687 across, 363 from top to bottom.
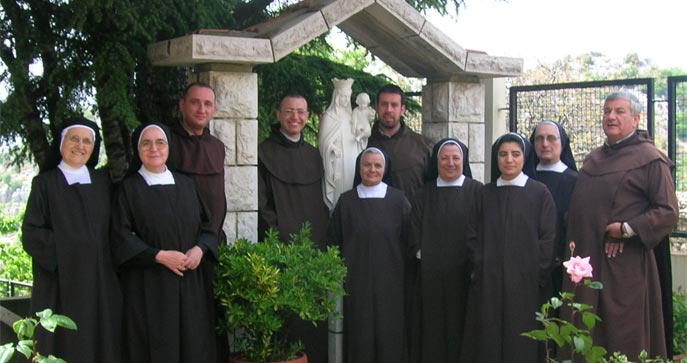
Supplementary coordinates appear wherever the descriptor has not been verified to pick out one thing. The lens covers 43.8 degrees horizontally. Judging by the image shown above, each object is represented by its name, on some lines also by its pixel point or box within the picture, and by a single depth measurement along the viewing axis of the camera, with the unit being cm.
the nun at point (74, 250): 498
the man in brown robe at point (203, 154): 567
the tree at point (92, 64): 631
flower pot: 542
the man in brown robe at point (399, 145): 672
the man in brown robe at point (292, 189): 628
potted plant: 515
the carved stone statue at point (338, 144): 656
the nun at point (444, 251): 614
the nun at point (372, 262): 610
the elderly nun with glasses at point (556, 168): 606
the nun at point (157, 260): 519
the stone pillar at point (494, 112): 927
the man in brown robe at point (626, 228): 553
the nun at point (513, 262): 570
